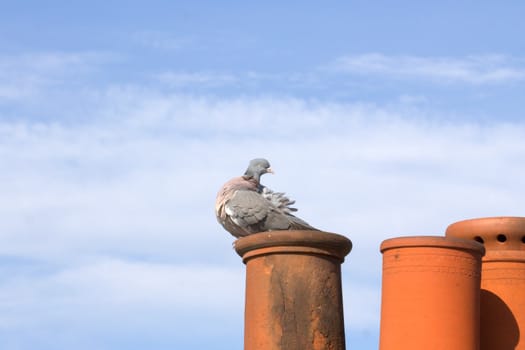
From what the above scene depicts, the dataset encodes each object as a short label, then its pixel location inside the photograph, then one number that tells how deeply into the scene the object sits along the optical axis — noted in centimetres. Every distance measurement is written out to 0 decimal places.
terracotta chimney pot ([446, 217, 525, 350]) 1434
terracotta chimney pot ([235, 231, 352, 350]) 1302
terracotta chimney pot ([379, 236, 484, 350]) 1334
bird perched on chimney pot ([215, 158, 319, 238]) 1463
